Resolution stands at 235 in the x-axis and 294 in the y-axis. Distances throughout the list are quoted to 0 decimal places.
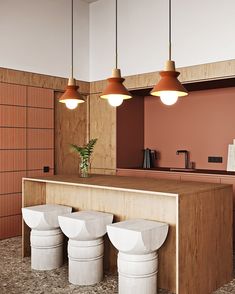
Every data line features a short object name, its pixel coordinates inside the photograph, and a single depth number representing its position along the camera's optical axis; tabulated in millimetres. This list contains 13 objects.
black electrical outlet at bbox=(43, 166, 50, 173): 5707
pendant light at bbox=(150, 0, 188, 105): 3184
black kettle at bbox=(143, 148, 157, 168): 6035
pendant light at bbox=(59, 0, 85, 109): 4121
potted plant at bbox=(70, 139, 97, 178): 4332
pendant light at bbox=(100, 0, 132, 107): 3592
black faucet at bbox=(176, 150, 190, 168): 5634
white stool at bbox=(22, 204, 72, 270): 3846
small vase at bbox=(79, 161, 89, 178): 4391
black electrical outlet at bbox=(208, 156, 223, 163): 5327
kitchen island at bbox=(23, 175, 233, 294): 3082
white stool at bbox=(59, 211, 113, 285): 3463
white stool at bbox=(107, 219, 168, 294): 3062
